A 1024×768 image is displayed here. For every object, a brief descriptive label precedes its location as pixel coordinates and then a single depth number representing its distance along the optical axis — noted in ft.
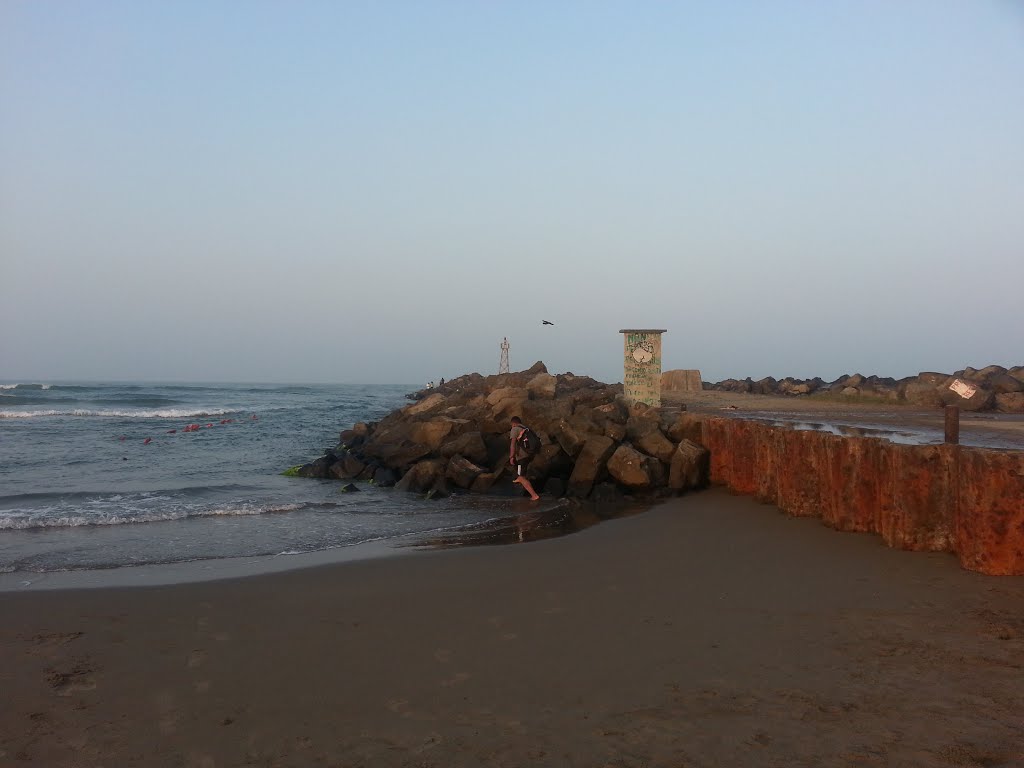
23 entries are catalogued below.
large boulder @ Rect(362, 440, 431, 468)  59.26
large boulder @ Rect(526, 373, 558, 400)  69.11
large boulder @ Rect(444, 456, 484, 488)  52.49
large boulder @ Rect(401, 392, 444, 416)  77.88
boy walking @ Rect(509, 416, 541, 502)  48.98
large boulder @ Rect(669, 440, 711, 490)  43.47
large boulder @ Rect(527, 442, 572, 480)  50.88
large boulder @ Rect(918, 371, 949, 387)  78.18
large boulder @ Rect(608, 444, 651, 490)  45.03
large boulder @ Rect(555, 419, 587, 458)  51.03
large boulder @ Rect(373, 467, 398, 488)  56.34
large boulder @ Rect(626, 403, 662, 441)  50.31
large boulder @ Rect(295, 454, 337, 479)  61.36
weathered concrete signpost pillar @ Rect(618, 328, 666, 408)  60.08
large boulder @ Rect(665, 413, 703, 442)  46.68
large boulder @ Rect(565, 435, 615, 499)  47.50
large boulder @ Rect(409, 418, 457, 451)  59.31
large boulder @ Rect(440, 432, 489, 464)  54.75
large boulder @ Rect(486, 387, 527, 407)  63.77
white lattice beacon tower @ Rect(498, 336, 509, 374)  144.36
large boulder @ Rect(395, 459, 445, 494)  53.31
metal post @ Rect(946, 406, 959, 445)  30.78
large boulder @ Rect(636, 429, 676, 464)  46.96
